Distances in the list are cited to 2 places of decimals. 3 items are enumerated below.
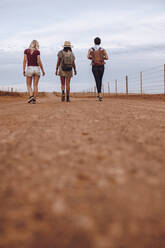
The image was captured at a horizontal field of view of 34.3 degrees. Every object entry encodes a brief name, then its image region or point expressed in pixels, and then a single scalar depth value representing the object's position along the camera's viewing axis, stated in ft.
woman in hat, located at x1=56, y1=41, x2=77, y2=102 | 22.79
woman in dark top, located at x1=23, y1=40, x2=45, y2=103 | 21.56
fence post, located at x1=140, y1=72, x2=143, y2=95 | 67.51
